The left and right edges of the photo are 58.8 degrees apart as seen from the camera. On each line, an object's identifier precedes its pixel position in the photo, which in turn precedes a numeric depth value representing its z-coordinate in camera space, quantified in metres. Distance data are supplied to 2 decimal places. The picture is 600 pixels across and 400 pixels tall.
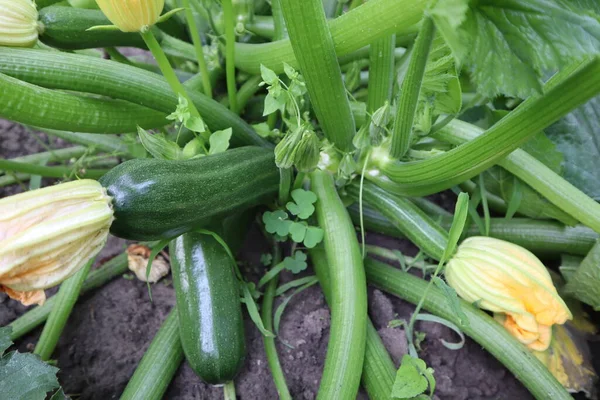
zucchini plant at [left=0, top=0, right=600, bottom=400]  0.32
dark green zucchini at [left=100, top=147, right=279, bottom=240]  0.35
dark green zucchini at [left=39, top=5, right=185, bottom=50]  0.45
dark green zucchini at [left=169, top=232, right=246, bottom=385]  0.42
